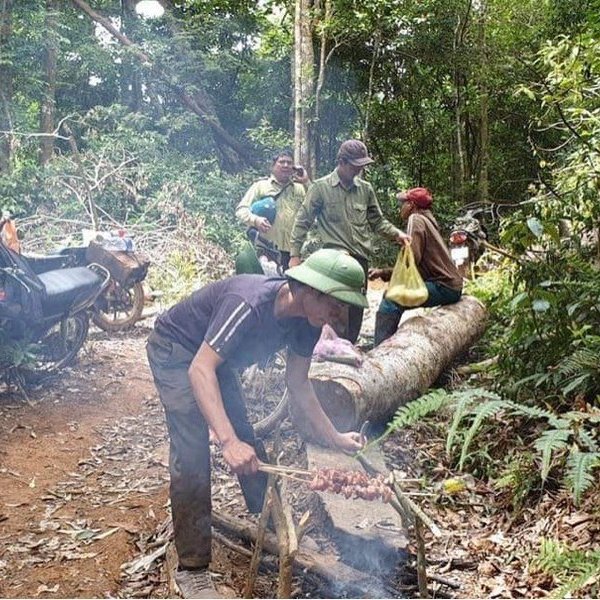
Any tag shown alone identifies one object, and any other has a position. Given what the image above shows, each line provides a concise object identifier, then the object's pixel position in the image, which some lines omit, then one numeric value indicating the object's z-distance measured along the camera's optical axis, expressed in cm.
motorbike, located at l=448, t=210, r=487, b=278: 403
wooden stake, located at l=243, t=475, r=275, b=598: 154
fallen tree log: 273
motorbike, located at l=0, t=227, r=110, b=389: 321
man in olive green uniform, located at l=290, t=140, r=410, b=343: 356
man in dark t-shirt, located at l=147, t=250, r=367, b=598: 167
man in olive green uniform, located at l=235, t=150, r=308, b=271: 393
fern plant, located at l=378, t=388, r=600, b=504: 152
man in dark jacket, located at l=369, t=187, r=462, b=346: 363
